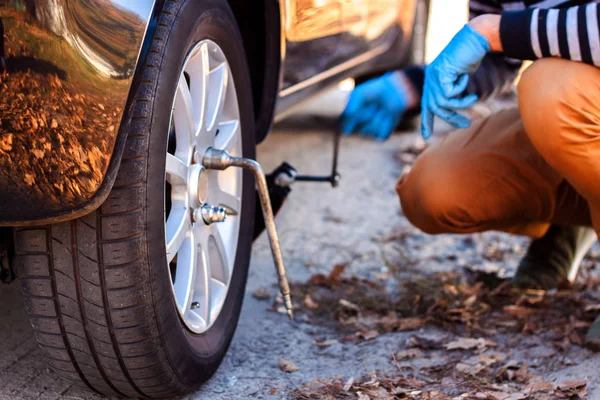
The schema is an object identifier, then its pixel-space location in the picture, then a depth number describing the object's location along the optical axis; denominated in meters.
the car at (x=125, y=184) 2.14
